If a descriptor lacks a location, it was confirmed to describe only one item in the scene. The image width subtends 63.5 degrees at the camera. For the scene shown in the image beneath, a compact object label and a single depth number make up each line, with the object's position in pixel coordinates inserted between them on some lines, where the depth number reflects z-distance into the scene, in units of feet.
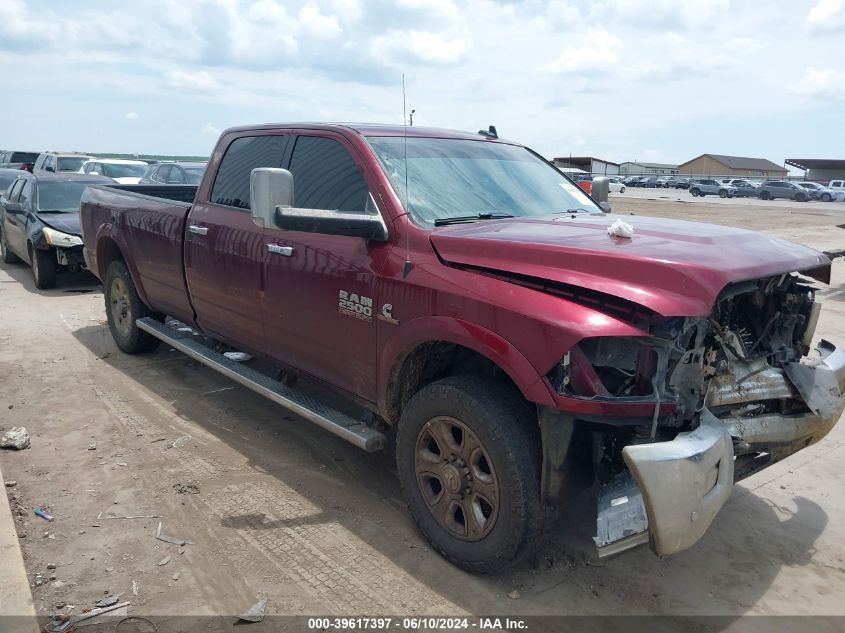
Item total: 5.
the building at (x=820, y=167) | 225.76
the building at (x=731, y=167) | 280.72
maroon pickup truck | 8.48
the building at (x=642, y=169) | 320.29
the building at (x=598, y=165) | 201.55
